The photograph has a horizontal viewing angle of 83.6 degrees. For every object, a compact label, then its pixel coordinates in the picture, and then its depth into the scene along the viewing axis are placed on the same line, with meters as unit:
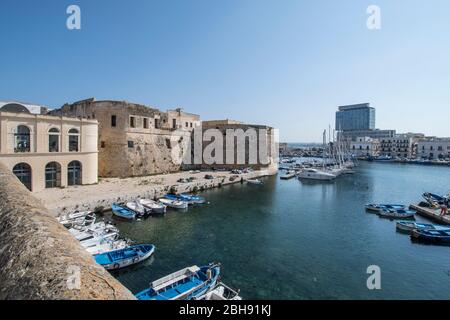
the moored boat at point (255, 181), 35.87
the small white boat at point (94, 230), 13.62
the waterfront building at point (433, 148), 82.94
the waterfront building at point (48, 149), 19.17
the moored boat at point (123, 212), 18.20
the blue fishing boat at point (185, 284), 9.02
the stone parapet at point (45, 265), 2.58
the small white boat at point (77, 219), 15.53
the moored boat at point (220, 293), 8.70
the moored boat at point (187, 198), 23.54
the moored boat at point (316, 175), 40.94
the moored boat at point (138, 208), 19.22
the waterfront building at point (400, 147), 89.06
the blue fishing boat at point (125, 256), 11.35
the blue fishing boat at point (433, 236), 15.43
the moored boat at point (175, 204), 21.47
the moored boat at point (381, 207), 22.06
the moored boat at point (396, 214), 20.77
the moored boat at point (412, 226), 16.66
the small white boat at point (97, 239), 12.86
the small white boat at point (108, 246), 12.28
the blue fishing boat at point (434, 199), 24.53
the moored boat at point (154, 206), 19.98
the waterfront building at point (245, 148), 44.91
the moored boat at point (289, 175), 42.25
